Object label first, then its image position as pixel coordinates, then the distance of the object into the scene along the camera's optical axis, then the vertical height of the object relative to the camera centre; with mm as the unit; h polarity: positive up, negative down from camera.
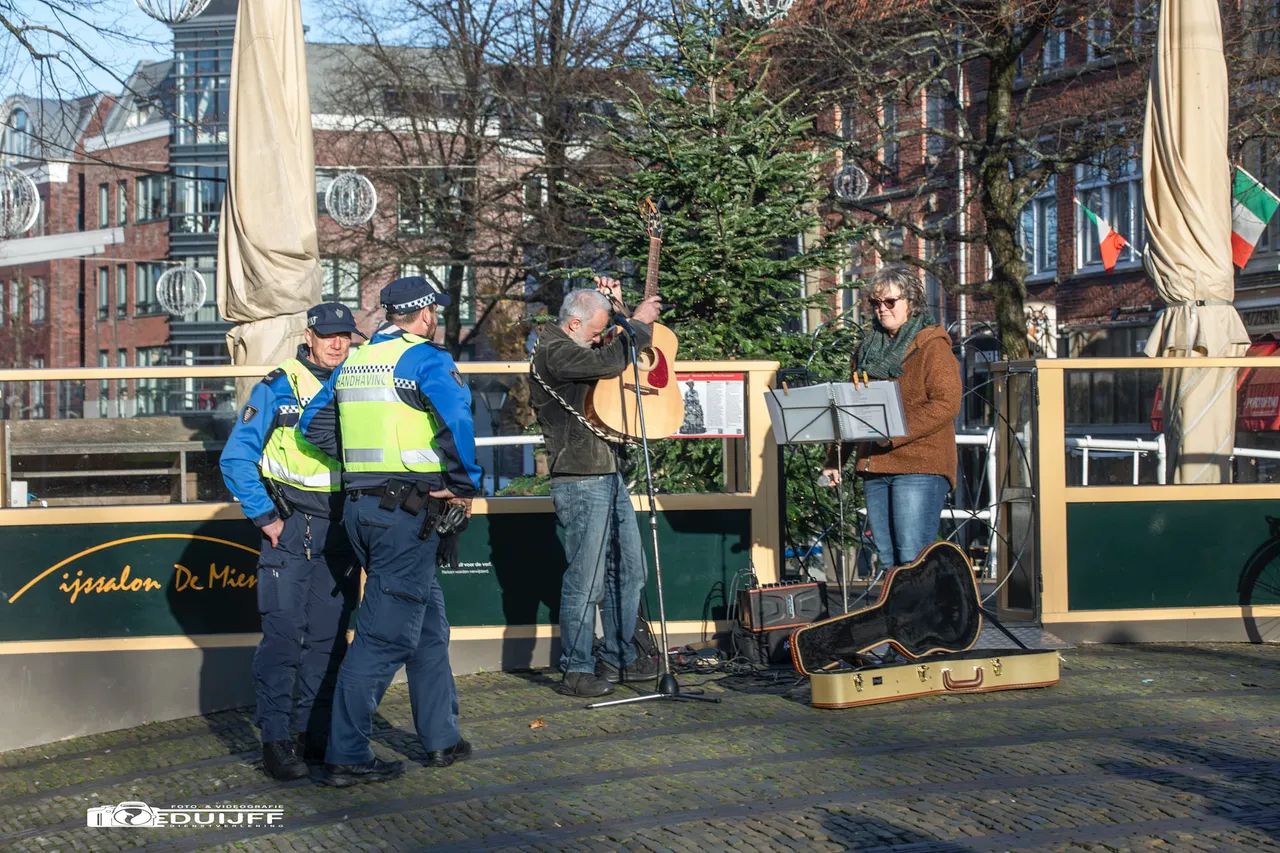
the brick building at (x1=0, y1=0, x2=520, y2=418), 57281 +8503
